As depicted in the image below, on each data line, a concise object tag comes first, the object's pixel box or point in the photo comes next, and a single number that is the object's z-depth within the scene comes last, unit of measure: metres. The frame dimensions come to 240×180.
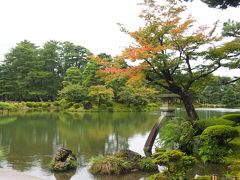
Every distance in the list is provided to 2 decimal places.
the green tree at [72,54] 41.25
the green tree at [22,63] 37.06
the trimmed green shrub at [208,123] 8.47
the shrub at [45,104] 34.06
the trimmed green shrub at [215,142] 7.18
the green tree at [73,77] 35.34
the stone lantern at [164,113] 9.30
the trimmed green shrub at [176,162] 5.09
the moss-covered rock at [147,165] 7.05
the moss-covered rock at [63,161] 7.03
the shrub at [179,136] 8.45
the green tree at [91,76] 33.38
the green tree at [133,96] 33.69
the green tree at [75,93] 32.59
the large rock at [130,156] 7.29
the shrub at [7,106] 27.11
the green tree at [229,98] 40.90
